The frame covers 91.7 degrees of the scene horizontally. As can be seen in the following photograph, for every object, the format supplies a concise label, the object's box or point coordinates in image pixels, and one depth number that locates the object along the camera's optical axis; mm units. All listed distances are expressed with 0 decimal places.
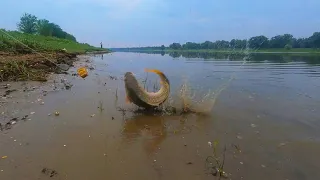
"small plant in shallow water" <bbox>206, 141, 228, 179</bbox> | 2388
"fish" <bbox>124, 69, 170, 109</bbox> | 4168
